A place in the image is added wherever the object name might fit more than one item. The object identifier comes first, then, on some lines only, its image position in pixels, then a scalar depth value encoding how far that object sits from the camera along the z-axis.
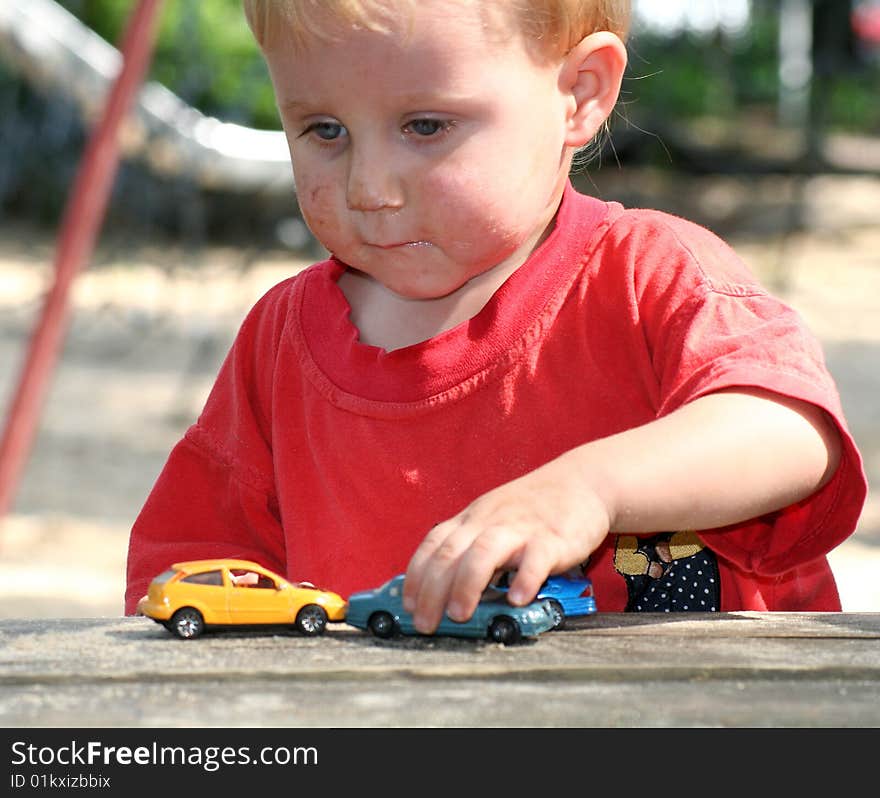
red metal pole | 2.31
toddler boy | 1.86
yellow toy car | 1.80
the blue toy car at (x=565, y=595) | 1.81
